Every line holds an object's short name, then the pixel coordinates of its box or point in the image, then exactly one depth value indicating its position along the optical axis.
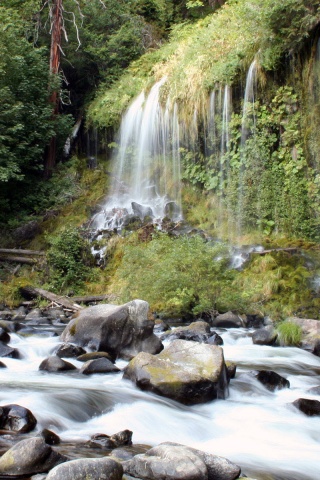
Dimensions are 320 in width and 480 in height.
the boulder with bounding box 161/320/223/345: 8.57
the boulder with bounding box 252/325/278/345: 9.08
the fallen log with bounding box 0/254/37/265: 15.32
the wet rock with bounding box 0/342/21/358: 7.59
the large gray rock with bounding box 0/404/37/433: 4.68
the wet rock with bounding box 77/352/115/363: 7.44
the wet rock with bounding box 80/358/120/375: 6.79
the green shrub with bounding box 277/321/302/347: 8.98
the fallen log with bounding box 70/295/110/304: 12.80
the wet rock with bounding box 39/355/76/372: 6.88
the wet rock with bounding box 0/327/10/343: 8.53
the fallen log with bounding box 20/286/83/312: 12.42
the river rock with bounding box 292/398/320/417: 5.69
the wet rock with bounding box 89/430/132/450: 4.50
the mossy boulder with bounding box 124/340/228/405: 5.85
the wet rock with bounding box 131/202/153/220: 16.30
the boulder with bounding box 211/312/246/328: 10.29
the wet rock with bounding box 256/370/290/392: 6.61
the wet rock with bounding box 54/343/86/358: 7.72
